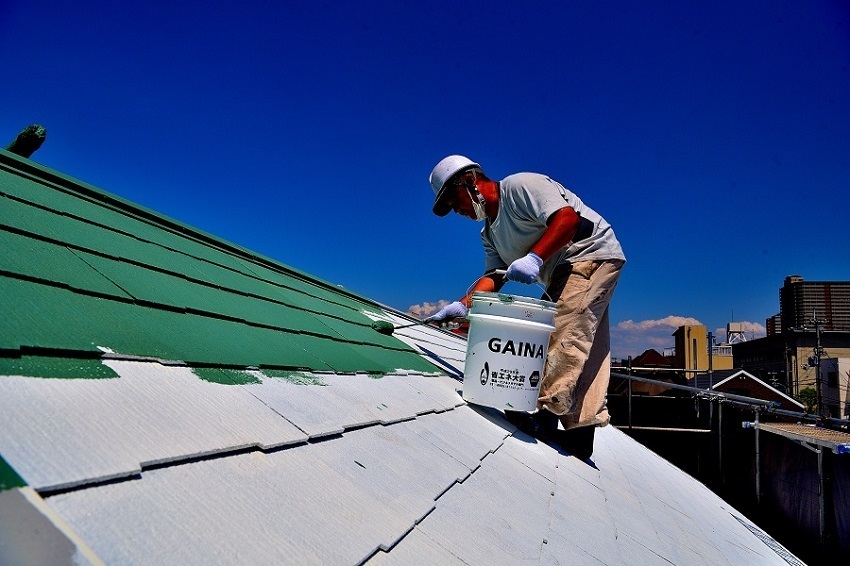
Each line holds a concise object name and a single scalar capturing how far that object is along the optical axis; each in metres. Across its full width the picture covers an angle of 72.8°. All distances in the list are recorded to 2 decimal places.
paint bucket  2.53
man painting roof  2.84
